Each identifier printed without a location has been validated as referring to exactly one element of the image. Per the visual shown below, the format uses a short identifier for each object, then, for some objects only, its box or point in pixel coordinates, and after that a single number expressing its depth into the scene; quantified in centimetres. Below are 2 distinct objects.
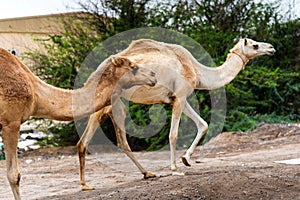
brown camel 1142
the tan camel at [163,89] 1409
